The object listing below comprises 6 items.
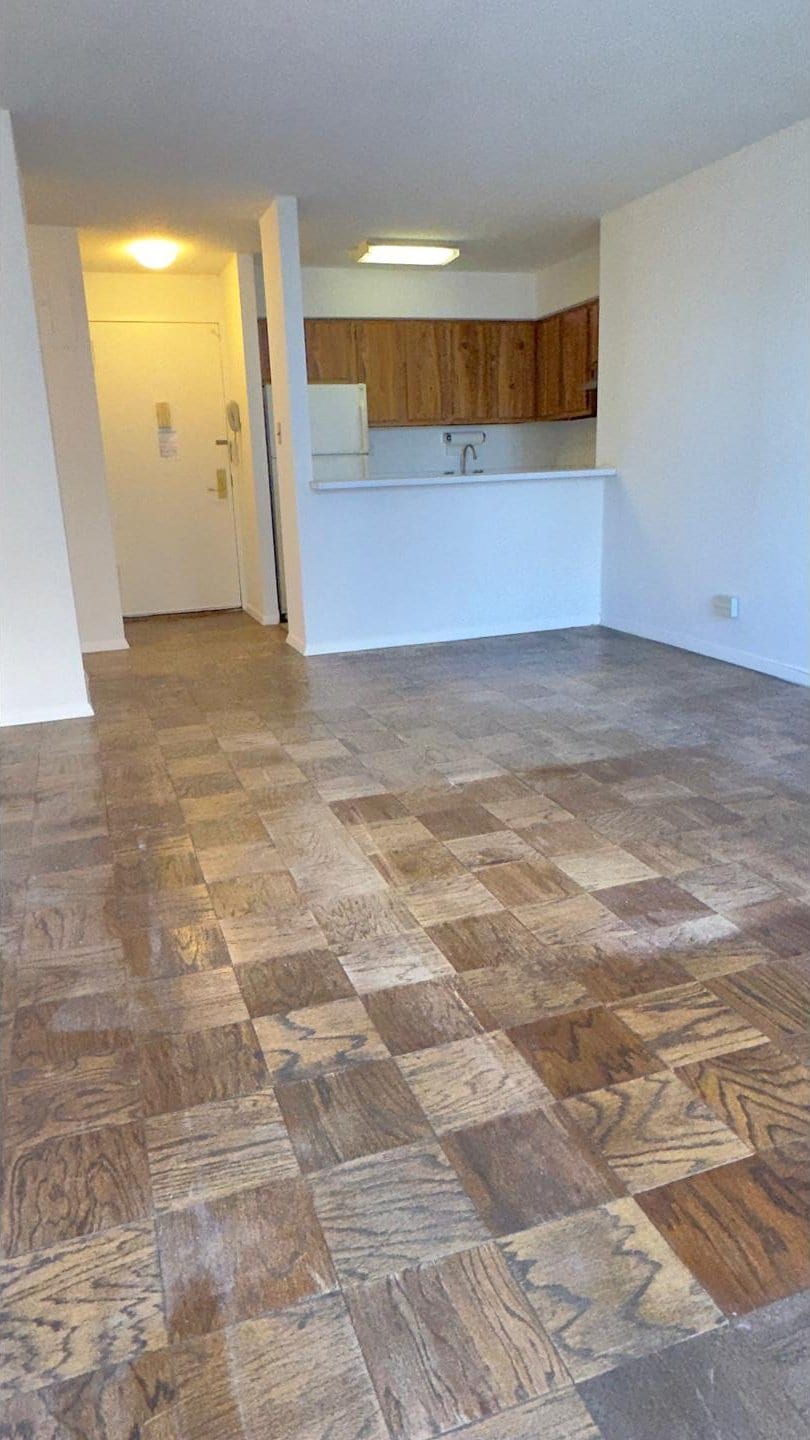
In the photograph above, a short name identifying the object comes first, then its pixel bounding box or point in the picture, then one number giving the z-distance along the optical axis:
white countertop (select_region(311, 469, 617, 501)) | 4.87
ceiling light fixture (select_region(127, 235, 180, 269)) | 5.17
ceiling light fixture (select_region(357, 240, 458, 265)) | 5.33
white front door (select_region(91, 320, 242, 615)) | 6.26
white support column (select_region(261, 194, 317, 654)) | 4.55
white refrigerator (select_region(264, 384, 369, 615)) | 5.90
